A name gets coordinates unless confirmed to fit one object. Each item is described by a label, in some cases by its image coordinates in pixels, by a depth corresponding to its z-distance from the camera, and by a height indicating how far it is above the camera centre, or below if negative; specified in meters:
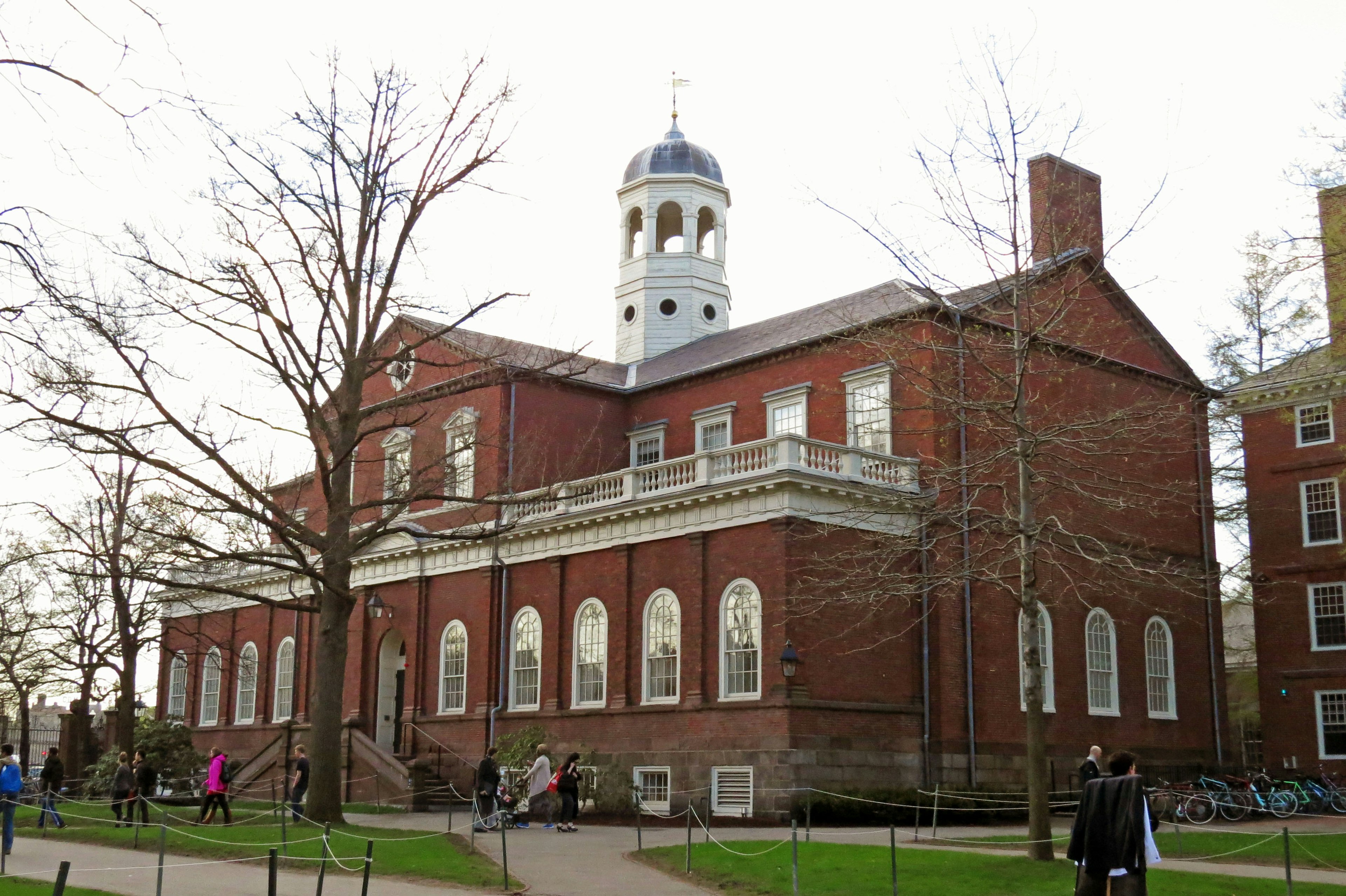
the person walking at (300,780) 27.36 -1.75
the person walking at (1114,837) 10.82 -1.11
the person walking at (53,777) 28.66 -1.94
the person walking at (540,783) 26.84 -1.73
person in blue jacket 21.00 -1.52
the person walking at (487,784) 25.88 -1.69
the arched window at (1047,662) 30.50 +0.75
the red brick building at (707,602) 27.78 +2.19
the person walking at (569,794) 25.19 -1.83
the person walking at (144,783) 25.41 -1.86
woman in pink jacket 25.70 -1.79
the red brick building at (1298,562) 34.97 +3.54
